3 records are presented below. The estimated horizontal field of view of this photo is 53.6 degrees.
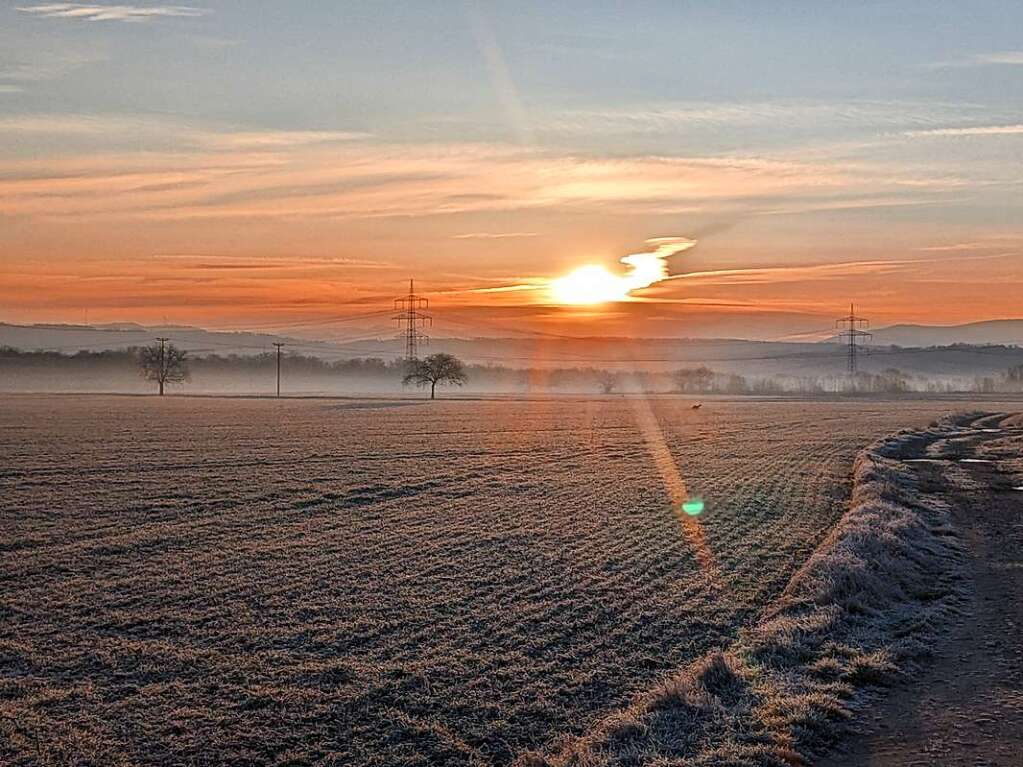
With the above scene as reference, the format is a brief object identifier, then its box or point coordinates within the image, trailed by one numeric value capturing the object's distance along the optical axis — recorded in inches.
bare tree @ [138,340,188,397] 6732.3
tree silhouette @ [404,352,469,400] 5610.2
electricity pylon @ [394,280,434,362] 5726.4
